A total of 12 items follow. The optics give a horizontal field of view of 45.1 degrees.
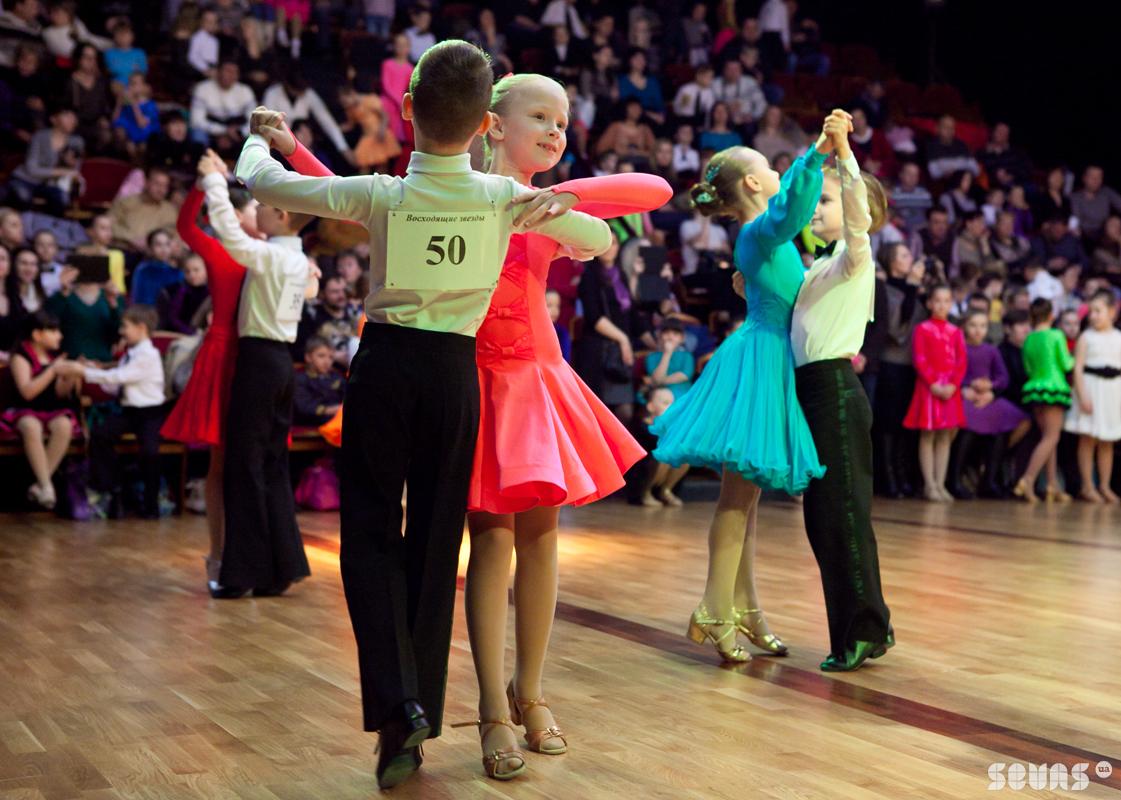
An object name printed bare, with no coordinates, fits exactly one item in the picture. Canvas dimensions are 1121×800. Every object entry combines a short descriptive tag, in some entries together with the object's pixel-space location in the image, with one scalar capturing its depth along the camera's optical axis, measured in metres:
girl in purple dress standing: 9.66
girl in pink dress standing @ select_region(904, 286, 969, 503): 9.27
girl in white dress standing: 9.51
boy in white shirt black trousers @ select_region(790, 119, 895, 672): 3.80
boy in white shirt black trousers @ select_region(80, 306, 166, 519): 7.48
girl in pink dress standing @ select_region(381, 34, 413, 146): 10.84
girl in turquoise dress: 3.75
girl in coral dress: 2.75
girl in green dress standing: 9.61
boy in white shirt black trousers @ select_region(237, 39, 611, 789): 2.59
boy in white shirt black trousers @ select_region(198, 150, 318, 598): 4.86
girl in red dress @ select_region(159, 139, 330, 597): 4.90
